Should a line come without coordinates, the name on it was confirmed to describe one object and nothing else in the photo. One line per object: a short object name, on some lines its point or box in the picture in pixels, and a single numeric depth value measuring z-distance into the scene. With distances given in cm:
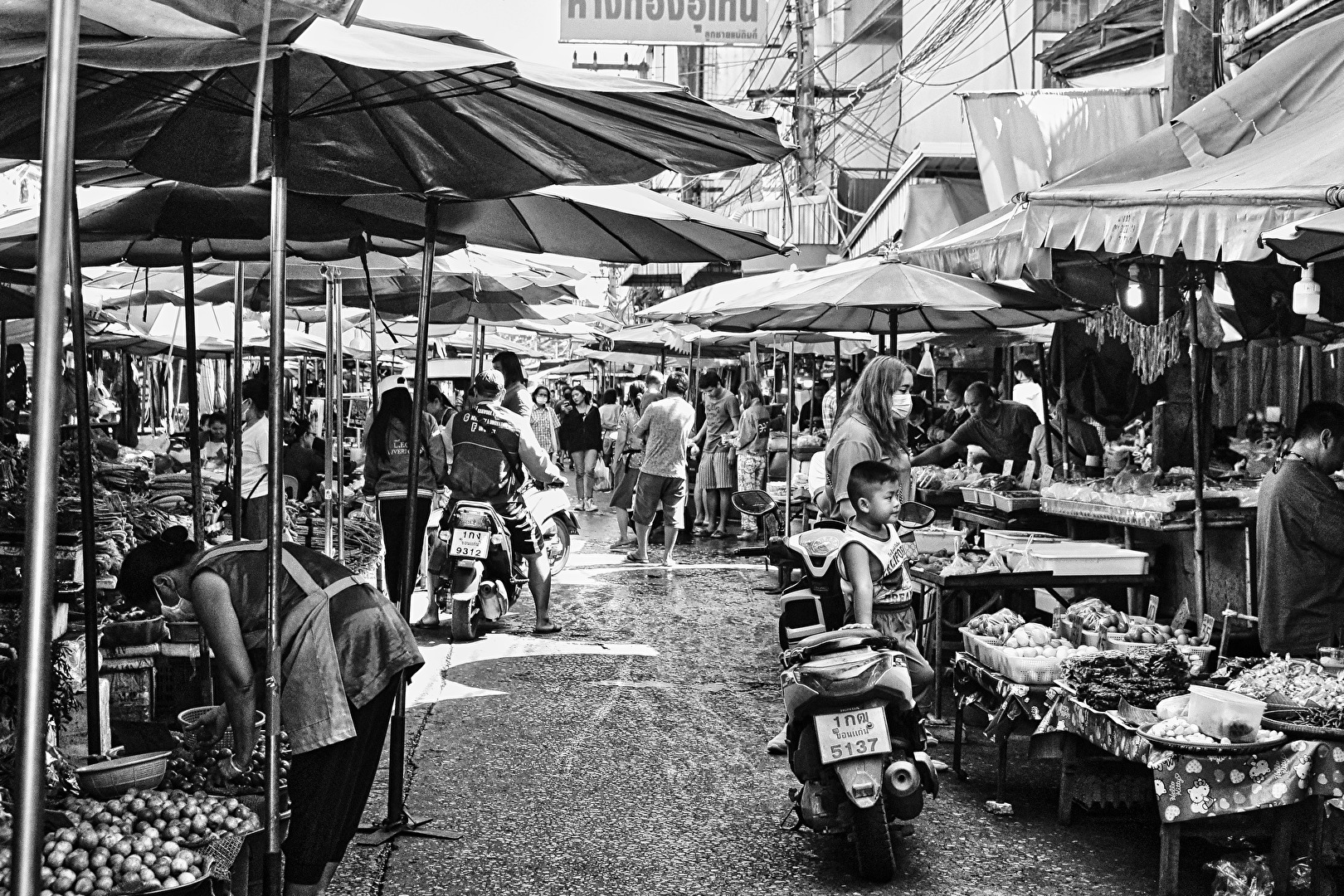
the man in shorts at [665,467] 1595
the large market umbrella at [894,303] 948
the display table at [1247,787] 537
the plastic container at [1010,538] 924
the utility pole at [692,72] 4425
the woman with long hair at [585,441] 2265
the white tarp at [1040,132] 1173
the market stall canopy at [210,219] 662
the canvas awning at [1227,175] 575
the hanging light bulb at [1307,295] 573
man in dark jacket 1133
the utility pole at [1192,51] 916
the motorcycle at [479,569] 1134
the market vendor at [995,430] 1432
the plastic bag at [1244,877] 539
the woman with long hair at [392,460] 1120
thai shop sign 1380
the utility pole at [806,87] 2306
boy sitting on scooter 617
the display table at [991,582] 804
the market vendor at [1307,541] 696
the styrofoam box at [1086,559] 816
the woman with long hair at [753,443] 1855
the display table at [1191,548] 885
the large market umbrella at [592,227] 659
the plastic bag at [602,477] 3081
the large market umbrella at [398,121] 377
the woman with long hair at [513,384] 1241
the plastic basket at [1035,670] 686
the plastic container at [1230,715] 551
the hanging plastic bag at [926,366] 1534
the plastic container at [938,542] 986
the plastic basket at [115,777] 444
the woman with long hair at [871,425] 804
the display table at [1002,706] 681
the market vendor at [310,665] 453
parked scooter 571
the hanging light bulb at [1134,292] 891
